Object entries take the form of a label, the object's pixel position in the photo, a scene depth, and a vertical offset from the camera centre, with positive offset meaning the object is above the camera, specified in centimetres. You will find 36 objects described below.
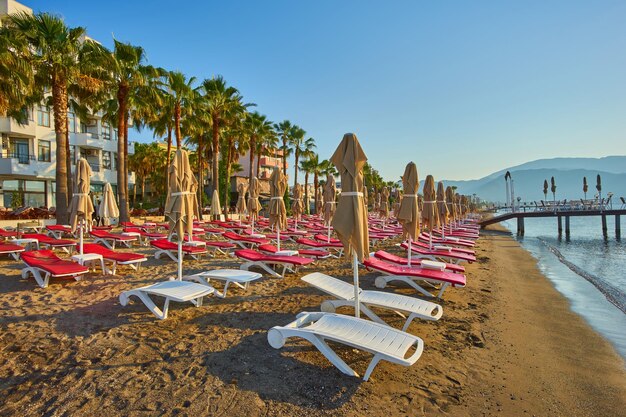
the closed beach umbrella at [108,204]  1351 +37
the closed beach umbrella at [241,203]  1877 +41
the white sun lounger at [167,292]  551 -127
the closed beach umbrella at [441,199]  1516 +31
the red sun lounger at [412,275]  680 -134
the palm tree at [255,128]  3122 +739
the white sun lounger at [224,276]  684 -127
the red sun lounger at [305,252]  1032 -125
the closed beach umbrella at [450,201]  1894 +29
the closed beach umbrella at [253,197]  1483 +59
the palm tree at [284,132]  3825 +836
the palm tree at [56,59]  1530 +680
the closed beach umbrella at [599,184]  3691 +197
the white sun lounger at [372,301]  494 -138
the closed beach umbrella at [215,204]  1991 +41
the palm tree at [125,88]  1850 +680
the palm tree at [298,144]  3947 +746
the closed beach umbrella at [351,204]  471 +6
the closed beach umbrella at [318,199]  3208 +90
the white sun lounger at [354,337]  361 -140
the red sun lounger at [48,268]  707 -108
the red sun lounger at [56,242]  1082 -82
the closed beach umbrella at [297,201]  1972 +47
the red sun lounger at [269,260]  862 -122
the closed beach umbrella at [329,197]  1442 +48
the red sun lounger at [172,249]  1027 -108
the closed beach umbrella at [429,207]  1062 -1
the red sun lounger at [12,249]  955 -89
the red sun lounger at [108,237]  1264 -85
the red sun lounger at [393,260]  871 -130
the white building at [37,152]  2736 +526
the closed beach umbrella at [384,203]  2381 +30
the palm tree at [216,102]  2544 +784
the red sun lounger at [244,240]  1272 -105
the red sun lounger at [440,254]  975 -135
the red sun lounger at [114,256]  836 -101
